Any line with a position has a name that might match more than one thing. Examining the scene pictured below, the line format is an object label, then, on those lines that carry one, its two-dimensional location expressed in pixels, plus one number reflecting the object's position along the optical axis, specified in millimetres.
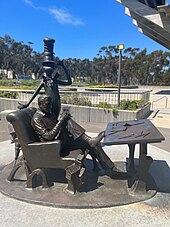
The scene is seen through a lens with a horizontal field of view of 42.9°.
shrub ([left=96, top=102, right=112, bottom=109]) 9567
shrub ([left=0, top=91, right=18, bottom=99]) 12820
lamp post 10252
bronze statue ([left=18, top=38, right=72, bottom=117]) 4844
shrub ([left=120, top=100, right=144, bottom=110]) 9889
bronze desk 2975
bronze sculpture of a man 3250
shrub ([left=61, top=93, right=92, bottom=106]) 10377
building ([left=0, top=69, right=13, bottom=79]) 75838
